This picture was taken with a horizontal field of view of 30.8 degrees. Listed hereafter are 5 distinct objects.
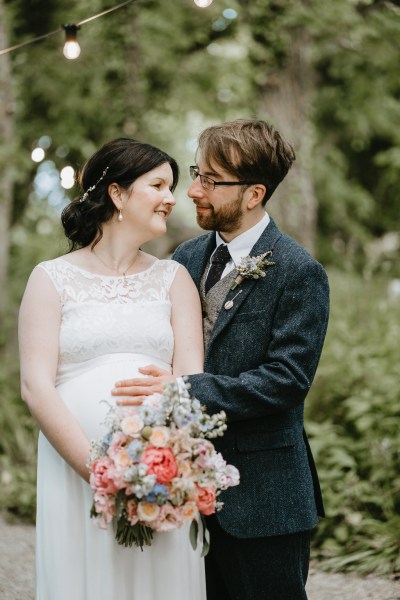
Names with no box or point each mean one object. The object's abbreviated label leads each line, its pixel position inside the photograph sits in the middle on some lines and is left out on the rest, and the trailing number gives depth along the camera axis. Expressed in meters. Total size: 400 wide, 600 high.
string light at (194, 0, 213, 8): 4.11
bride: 2.67
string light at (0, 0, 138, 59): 4.28
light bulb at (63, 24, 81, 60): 4.34
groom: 2.70
